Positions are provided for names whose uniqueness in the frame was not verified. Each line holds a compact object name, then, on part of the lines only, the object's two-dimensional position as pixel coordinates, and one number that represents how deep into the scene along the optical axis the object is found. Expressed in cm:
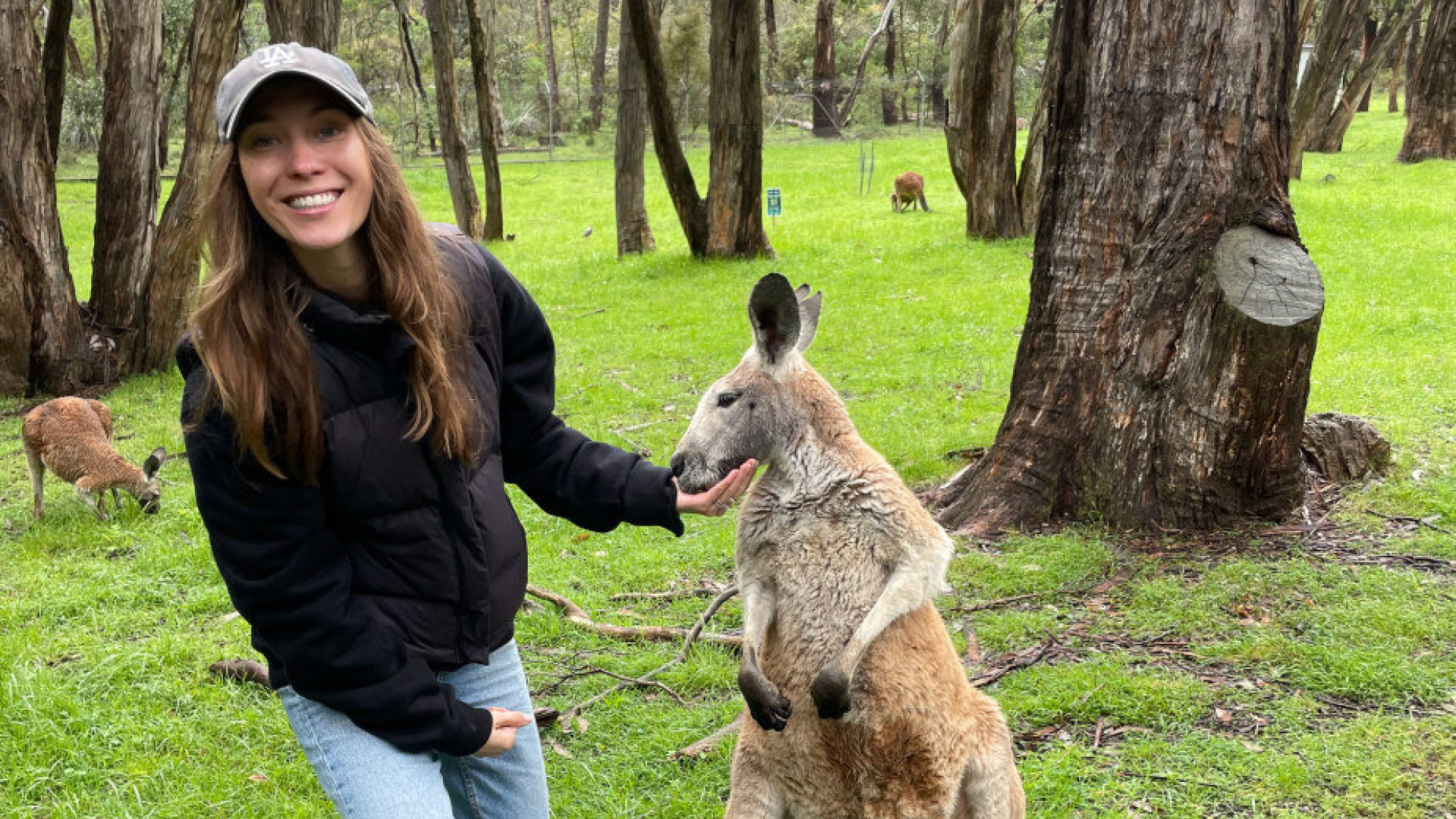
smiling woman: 203
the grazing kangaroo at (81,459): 627
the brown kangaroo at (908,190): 1697
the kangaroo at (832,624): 270
